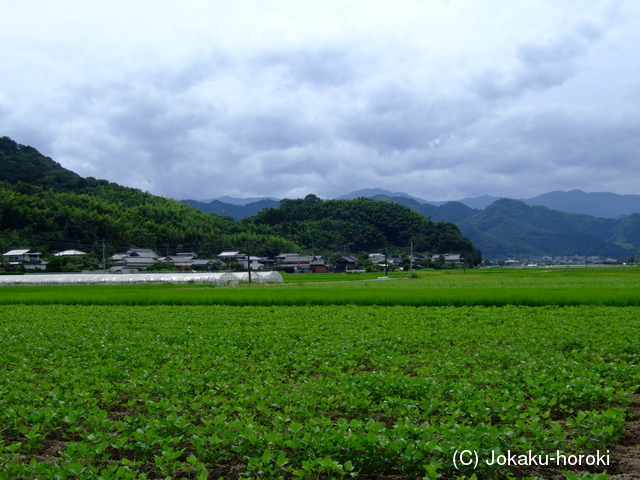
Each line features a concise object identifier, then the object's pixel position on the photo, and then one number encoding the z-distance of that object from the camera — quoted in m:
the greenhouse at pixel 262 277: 51.25
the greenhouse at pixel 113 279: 45.75
